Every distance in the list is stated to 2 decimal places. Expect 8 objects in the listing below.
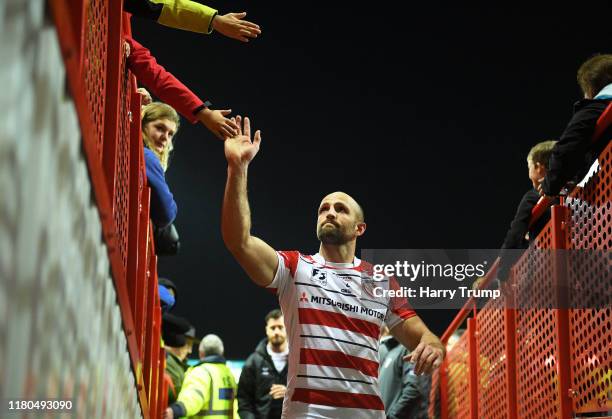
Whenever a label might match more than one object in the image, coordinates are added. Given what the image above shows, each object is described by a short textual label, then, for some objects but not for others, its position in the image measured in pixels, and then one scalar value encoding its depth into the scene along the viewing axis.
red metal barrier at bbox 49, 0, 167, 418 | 1.60
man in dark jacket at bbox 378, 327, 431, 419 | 6.71
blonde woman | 4.50
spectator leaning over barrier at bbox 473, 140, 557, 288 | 4.81
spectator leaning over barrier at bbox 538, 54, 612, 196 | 3.78
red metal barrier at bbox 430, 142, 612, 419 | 3.51
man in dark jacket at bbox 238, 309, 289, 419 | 6.83
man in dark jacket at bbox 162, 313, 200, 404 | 7.47
